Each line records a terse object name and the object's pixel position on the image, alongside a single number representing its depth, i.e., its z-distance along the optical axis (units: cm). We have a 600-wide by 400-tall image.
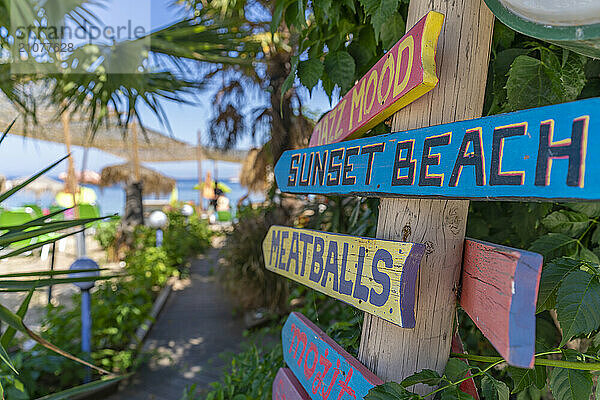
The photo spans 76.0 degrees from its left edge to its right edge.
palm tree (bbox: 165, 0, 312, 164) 393
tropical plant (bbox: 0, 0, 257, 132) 306
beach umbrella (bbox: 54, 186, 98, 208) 705
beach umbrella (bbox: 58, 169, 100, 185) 1191
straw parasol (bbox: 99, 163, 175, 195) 1434
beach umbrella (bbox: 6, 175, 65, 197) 1323
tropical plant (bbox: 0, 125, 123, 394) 88
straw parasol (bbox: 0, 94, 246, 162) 706
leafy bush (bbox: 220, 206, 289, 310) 346
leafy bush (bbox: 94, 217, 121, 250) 658
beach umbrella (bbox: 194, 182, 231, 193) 1280
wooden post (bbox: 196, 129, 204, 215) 1181
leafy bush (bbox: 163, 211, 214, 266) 572
